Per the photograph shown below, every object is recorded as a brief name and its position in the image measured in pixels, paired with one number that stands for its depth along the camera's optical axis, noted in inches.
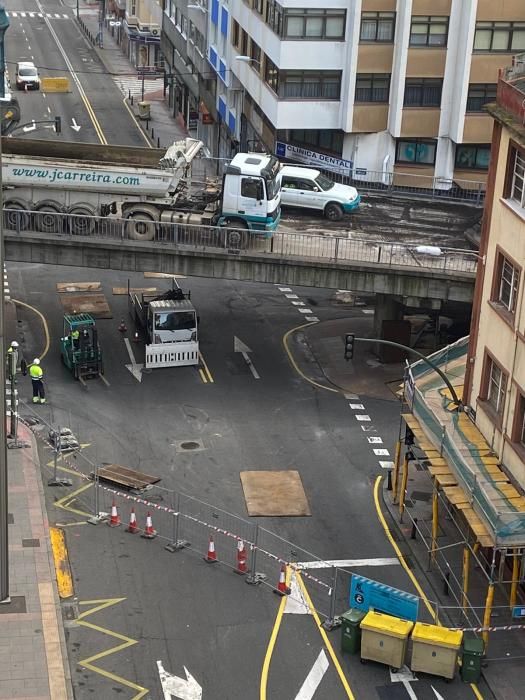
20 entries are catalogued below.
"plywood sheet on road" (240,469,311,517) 1657.2
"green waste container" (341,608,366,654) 1339.8
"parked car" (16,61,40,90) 4311.0
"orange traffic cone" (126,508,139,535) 1578.5
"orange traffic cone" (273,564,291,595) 1459.2
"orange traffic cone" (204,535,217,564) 1518.2
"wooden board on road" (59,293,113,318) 2298.2
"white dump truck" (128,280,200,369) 2078.0
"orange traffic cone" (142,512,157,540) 1566.2
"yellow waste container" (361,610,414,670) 1307.8
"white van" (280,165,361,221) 2228.1
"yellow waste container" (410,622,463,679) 1293.1
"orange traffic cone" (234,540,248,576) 1491.1
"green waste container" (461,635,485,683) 1302.9
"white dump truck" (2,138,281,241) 2071.9
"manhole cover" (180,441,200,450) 1828.2
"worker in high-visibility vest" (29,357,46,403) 1905.8
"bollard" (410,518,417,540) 1598.2
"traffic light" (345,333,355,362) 1528.4
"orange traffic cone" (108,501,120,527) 1590.8
